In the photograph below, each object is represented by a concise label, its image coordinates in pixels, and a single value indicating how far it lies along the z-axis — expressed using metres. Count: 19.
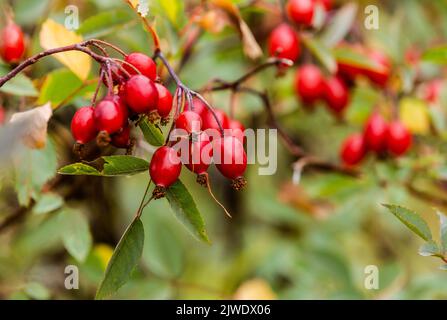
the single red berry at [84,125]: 0.58
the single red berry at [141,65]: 0.59
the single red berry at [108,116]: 0.56
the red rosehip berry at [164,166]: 0.57
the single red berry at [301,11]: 0.78
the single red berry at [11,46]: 0.68
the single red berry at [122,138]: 0.58
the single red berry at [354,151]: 0.83
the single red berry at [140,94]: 0.57
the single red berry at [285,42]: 0.78
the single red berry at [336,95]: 0.85
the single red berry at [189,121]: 0.57
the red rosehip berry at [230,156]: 0.58
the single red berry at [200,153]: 0.58
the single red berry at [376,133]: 0.81
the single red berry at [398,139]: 0.81
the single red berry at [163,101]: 0.58
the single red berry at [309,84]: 0.85
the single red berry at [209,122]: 0.61
